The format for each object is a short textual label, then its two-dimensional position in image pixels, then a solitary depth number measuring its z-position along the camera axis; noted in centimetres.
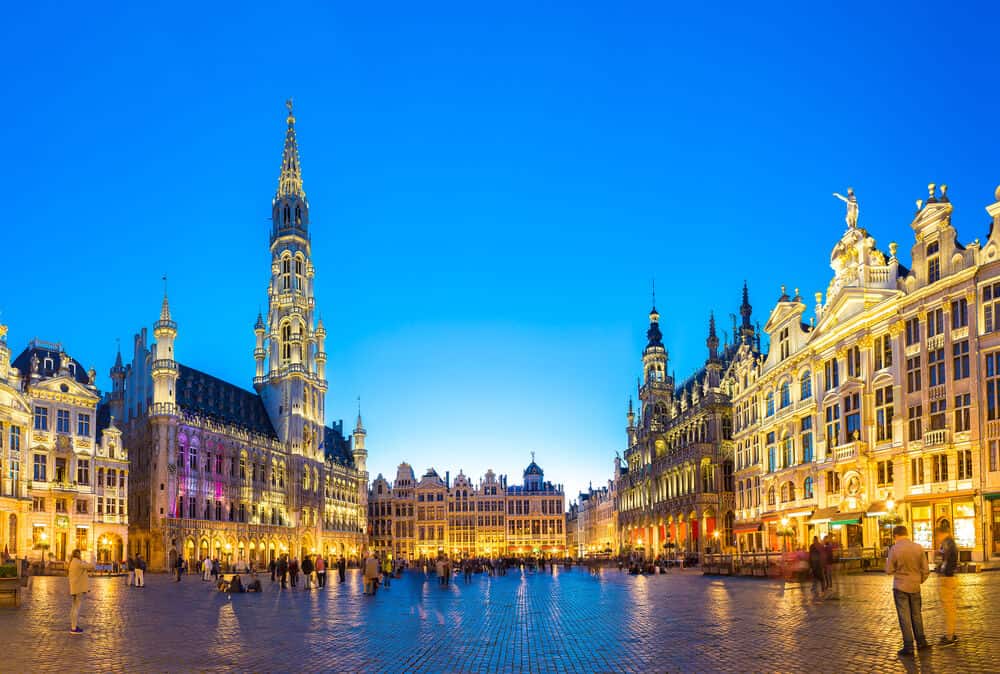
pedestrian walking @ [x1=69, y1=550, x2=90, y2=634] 2102
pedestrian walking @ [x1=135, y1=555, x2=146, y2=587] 4772
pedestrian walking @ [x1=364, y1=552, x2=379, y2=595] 3753
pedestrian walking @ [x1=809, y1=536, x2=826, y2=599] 2778
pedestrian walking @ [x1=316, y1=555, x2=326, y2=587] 4697
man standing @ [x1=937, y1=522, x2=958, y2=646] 1534
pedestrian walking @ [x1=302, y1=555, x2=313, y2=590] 4353
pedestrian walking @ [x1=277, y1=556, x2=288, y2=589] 4556
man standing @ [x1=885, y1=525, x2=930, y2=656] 1441
